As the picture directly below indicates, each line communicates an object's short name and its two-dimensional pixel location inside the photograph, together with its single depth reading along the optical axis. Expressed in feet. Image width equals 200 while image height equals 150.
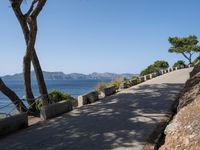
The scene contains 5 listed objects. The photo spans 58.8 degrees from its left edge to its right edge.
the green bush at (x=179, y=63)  94.48
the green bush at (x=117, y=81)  45.60
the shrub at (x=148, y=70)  81.23
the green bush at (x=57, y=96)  35.72
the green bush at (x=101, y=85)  42.10
